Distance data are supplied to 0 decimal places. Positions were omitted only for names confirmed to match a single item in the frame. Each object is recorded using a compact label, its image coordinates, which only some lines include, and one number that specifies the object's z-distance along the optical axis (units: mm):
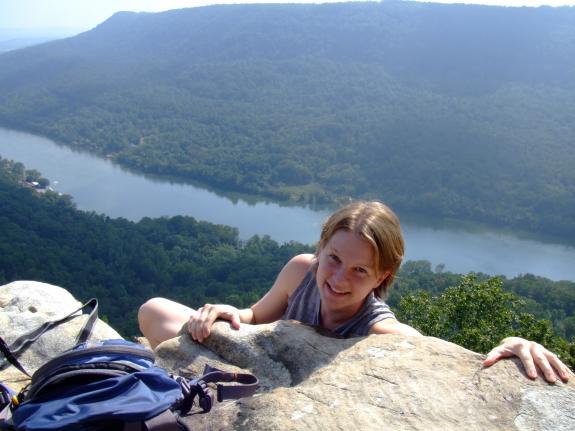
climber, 1710
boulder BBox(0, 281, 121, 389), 2299
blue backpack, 1211
